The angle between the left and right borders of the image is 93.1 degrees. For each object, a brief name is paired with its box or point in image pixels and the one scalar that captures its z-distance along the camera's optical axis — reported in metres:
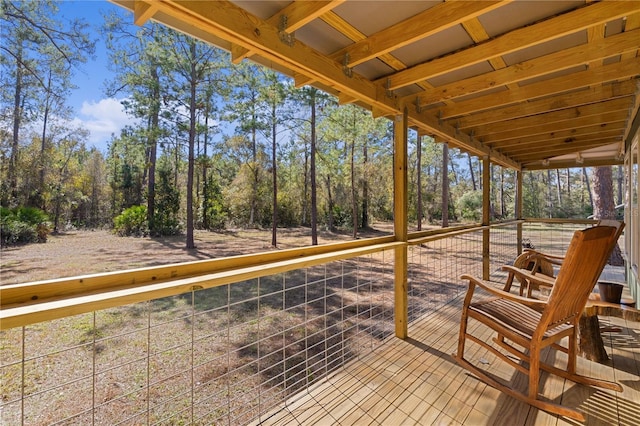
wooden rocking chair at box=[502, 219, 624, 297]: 2.86
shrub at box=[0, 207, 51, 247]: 9.89
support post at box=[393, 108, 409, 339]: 2.71
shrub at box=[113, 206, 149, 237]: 12.65
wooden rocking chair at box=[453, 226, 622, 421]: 1.71
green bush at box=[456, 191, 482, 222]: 18.20
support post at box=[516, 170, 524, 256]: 6.30
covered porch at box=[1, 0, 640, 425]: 1.44
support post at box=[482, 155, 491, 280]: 4.58
